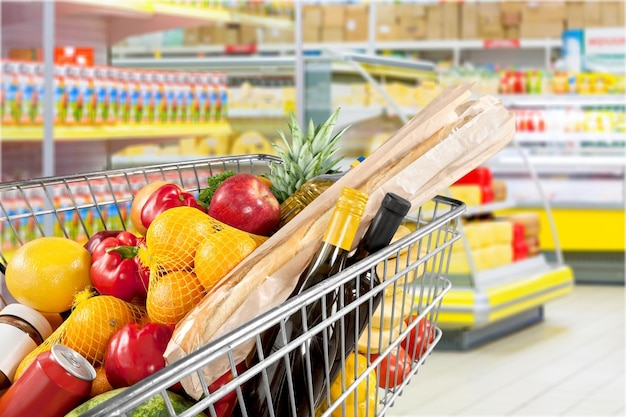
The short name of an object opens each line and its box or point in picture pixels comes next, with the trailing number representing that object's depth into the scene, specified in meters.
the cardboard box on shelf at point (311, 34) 8.59
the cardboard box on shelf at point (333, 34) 8.49
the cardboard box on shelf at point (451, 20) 8.45
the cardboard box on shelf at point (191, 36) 7.16
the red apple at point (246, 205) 1.39
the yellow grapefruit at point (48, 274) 1.39
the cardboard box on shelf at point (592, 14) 8.16
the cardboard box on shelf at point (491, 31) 8.44
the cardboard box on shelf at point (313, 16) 8.55
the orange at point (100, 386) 1.23
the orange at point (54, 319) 1.46
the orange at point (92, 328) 1.28
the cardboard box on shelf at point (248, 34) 7.96
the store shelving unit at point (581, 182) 7.24
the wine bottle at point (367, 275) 1.16
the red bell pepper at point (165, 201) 1.49
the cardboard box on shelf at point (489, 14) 8.44
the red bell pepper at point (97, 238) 1.49
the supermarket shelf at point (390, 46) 7.60
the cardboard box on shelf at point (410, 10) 8.52
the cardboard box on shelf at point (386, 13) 8.59
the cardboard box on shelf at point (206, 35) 7.42
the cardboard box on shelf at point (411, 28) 8.52
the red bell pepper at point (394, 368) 1.33
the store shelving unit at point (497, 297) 4.83
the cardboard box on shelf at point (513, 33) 8.42
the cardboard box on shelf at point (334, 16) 8.48
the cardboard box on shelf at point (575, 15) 8.19
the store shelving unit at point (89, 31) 4.15
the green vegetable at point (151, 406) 1.10
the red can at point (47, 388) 1.13
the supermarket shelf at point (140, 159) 5.66
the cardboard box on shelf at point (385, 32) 8.62
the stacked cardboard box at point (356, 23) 8.48
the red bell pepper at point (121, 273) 1.35
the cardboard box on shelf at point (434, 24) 8.49
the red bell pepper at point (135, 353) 1.19
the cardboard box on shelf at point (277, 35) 7.46
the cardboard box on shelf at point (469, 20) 8.43
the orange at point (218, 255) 1.26
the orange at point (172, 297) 1.25
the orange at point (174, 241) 1.31
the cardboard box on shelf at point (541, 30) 8.28
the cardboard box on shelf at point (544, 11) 8.25
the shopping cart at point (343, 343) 0.97
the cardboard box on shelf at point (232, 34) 8.00
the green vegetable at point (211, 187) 1.58
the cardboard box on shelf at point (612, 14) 8.05
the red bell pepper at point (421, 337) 1.37
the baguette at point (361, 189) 1.17
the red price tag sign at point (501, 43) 8.31
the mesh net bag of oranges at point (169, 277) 1.26
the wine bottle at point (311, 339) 1.15
